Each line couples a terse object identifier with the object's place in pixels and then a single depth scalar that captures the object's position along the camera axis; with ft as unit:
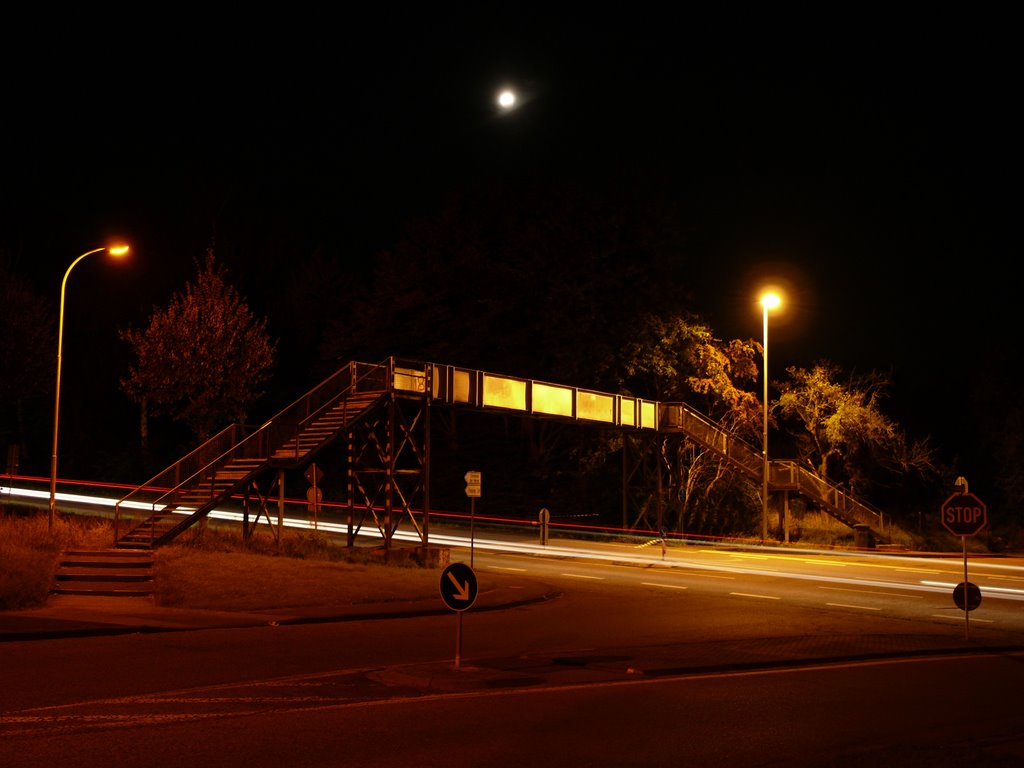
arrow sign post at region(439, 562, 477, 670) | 41.96
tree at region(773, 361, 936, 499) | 161.99
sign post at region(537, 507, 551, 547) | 123.24
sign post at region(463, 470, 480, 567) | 85.20
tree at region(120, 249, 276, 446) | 141.28
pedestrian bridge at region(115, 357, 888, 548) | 90.89
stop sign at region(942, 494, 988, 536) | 55.36
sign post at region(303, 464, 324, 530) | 113.50
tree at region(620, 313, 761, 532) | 158.92
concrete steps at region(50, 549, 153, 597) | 69.00
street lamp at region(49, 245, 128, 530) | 95.86
